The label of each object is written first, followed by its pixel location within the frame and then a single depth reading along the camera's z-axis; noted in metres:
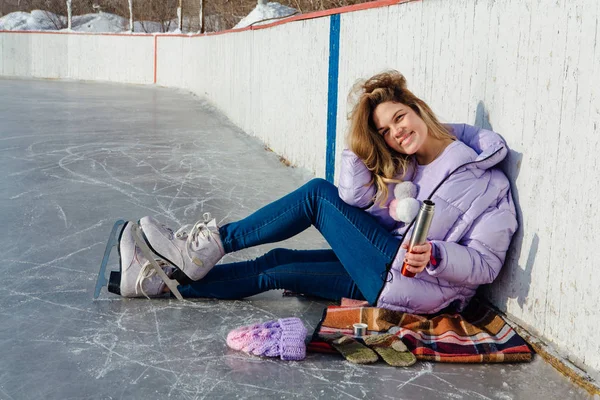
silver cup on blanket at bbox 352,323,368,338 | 2.75
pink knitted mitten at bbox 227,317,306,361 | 2.65
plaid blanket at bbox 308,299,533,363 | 2.63
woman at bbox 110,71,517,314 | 2.77
